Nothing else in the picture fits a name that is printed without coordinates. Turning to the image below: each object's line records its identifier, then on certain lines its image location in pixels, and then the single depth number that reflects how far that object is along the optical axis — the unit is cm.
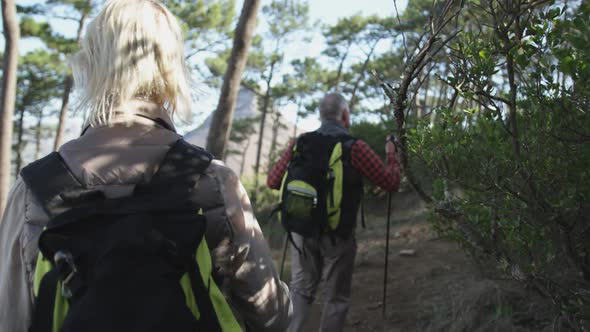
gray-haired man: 349
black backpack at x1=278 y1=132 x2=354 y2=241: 338
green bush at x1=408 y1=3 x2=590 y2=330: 188
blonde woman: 128
